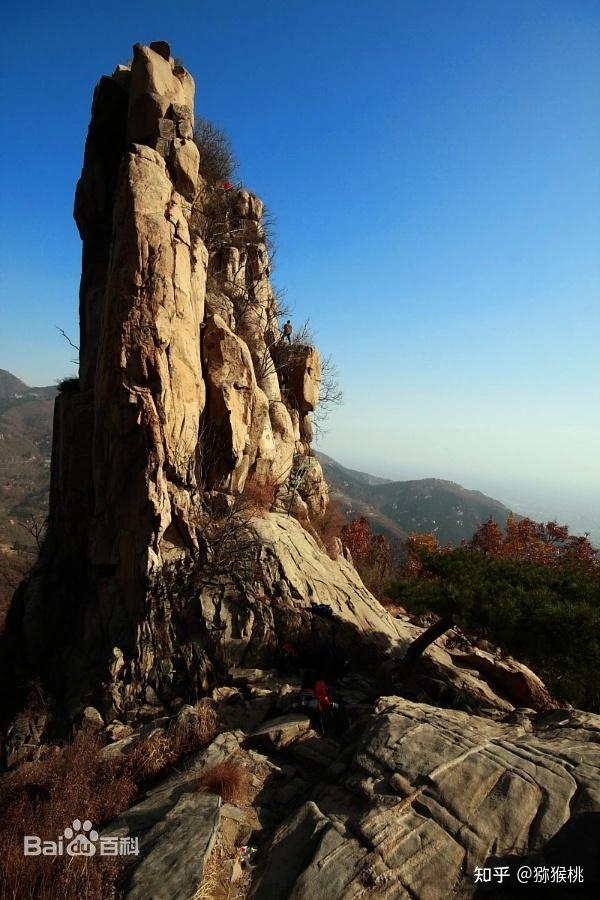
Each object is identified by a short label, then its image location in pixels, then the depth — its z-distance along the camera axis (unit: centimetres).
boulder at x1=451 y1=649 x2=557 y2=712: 1245
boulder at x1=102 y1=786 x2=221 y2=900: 486
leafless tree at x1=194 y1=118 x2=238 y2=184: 1888
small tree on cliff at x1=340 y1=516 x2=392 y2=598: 2767
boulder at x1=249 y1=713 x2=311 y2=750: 791
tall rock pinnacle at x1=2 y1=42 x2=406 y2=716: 1152
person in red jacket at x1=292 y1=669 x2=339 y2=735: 855
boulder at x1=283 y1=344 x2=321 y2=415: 2097
